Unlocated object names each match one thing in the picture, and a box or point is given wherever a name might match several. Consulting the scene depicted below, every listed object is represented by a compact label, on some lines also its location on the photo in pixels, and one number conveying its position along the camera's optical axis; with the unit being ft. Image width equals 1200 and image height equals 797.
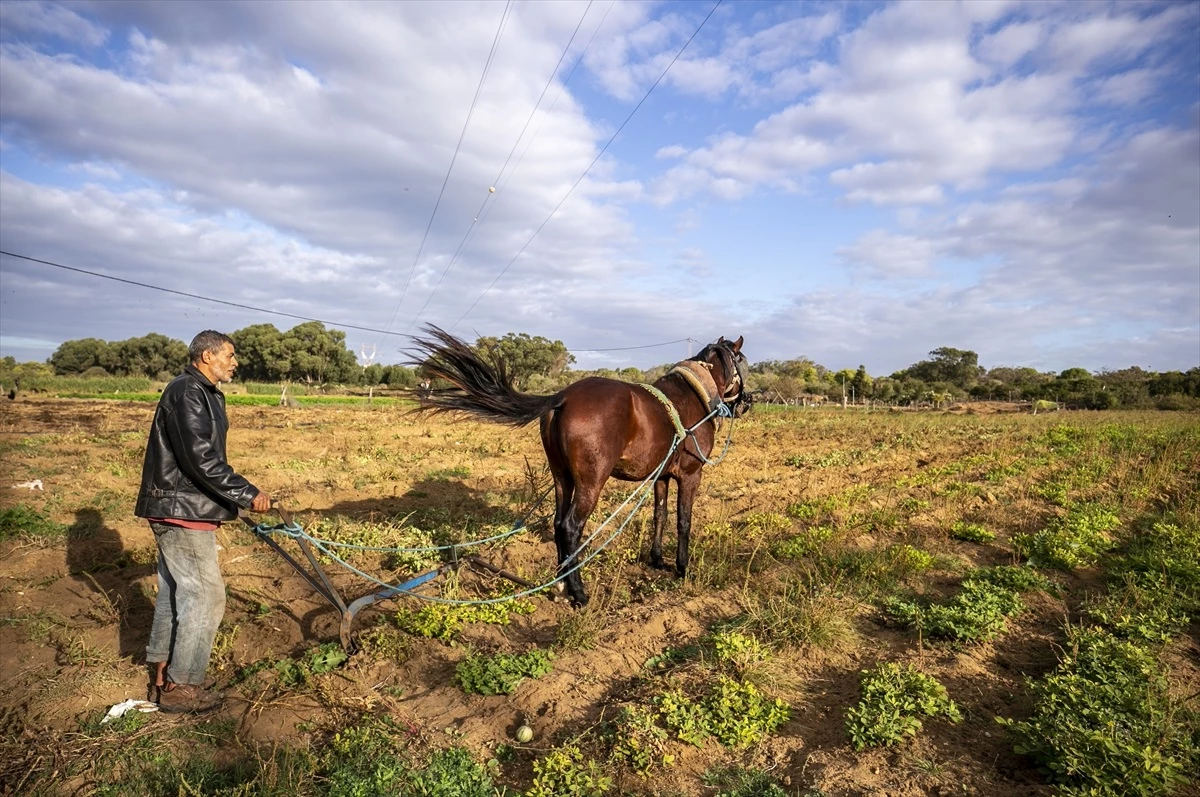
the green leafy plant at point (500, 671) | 12.56
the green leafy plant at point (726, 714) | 10.77
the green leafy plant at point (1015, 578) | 16.83
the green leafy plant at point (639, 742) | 10.16
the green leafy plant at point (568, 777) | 9.49
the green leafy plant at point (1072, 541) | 18.58
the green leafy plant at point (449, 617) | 14.99
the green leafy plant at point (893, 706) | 10.50
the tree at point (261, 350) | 190.29
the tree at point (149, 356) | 214.90
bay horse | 17.25
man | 12.00
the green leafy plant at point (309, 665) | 12.96
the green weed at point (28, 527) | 21.28
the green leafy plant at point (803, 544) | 20.52
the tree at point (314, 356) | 190.80
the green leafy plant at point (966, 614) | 14.25
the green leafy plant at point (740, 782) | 9.43
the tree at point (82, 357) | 215.10
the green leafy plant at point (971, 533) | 21.15
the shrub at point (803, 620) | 13.89
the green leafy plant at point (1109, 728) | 8.75
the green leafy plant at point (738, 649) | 12.75
